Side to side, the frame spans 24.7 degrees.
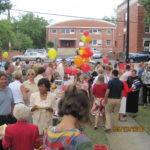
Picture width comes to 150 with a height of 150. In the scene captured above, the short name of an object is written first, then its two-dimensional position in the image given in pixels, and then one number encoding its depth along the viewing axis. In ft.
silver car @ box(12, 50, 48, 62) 149.28
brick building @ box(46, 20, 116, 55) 246.27
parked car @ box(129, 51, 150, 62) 128.67
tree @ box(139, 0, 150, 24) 110.77
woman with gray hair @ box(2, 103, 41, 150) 14.23
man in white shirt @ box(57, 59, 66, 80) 46.41
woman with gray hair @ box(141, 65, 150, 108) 39.27
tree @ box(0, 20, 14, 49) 149.89
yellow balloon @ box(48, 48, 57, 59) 54.39
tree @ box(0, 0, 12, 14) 84.79
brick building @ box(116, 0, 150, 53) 150.00
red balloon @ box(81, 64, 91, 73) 39.98
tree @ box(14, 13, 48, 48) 281.68
